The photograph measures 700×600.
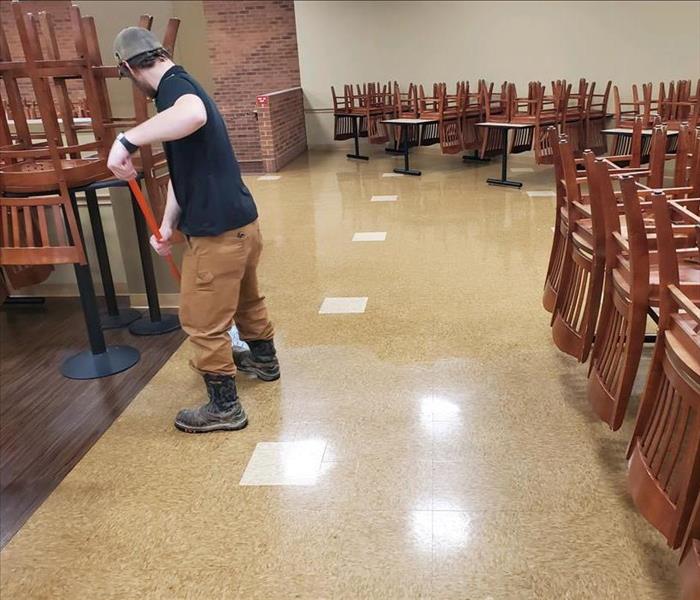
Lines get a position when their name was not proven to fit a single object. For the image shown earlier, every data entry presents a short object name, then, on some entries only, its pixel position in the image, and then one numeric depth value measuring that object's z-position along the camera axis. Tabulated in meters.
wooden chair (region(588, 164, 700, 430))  1.63
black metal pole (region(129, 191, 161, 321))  3.12
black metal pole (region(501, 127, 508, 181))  6.25
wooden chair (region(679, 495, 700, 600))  1.28
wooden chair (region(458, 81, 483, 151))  7.66
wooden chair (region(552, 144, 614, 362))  2.14
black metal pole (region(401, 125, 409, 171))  7.10
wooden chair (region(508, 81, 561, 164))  6.14
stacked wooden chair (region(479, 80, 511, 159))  6.81
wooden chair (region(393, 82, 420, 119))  7.75
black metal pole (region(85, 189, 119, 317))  3.00
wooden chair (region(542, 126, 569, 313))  2.63
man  1.92
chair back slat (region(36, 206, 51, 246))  2.45
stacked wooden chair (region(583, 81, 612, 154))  7.15
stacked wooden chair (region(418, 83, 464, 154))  7.22
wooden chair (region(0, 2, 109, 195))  2.33
